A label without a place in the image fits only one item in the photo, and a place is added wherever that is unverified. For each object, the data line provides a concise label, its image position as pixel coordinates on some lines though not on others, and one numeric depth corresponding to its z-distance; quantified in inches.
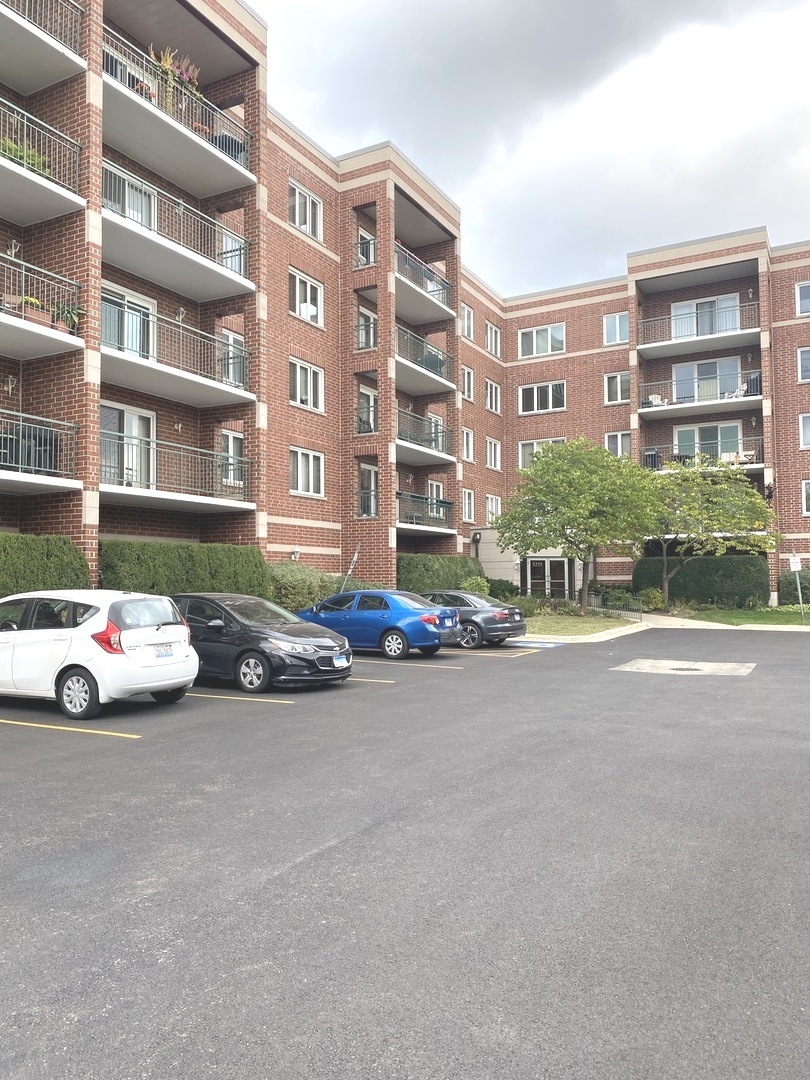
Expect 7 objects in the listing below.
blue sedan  681.6
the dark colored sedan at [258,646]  493.0
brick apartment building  675.4
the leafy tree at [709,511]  1240.8
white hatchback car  398.9
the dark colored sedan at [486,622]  784.3
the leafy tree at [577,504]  1113.4
